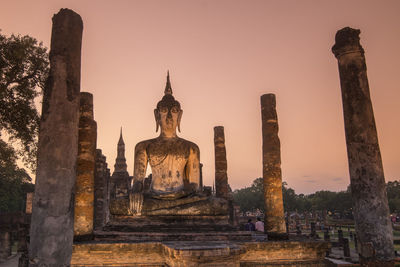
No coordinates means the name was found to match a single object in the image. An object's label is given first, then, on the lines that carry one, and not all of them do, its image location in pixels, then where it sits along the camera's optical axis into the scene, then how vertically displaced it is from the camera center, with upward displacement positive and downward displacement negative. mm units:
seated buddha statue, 7438 +1090
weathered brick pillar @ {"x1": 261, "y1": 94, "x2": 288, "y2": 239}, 8878 +1212
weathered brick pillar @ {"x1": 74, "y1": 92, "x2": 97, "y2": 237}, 7074 +940
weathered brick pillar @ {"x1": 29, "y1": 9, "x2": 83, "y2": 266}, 4219 +768
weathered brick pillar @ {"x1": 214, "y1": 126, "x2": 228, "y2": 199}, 14977 +2011
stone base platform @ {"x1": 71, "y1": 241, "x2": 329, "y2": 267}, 4195 -610
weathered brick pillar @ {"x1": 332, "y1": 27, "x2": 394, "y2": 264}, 5488 +815
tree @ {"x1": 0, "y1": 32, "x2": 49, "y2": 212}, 11992 +4235
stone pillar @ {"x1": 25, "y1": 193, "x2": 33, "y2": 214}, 31502 +982
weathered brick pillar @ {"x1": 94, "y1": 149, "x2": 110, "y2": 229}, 14289 +758
